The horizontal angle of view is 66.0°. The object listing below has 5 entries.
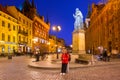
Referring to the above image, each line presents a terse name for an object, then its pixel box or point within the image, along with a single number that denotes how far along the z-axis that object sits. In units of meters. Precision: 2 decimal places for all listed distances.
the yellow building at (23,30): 25.27
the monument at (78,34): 10.32
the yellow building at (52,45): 48.13
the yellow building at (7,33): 20.90
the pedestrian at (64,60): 5.81
